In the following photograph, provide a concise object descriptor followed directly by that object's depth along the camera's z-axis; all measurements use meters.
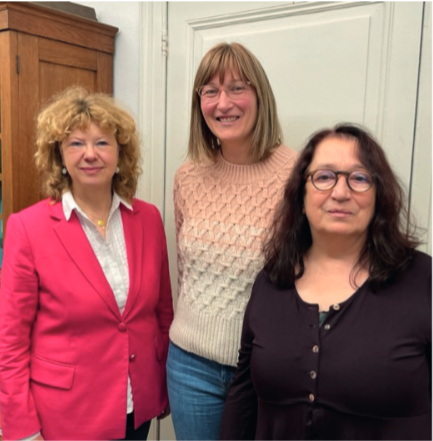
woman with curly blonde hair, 1.25
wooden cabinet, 1.68
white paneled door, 1.48
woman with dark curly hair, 0.95
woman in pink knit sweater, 1.31
